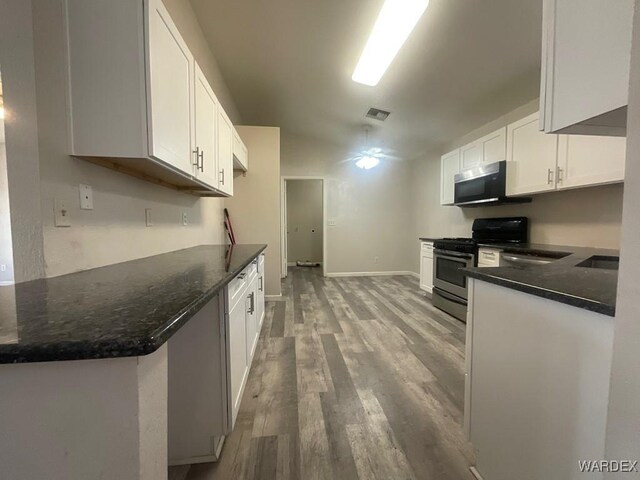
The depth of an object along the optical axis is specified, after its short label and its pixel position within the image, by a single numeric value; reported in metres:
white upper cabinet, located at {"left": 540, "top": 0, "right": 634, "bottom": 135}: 0.73
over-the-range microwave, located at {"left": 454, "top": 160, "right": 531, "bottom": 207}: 3.03
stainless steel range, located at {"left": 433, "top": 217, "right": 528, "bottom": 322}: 3.11
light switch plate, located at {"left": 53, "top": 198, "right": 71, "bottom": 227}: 1.05
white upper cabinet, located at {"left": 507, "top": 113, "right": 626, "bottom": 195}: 2.02
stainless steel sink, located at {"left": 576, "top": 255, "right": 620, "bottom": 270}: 1.78
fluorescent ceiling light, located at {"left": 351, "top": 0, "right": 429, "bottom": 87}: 1.81
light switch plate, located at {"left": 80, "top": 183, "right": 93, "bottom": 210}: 1.17
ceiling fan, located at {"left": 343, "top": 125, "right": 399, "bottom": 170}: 4.77
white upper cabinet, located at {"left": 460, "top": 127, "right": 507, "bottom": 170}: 3.07
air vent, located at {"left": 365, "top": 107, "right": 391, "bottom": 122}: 3.86
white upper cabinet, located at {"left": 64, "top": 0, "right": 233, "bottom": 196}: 1.05
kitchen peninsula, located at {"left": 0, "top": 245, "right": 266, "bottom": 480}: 0.49
